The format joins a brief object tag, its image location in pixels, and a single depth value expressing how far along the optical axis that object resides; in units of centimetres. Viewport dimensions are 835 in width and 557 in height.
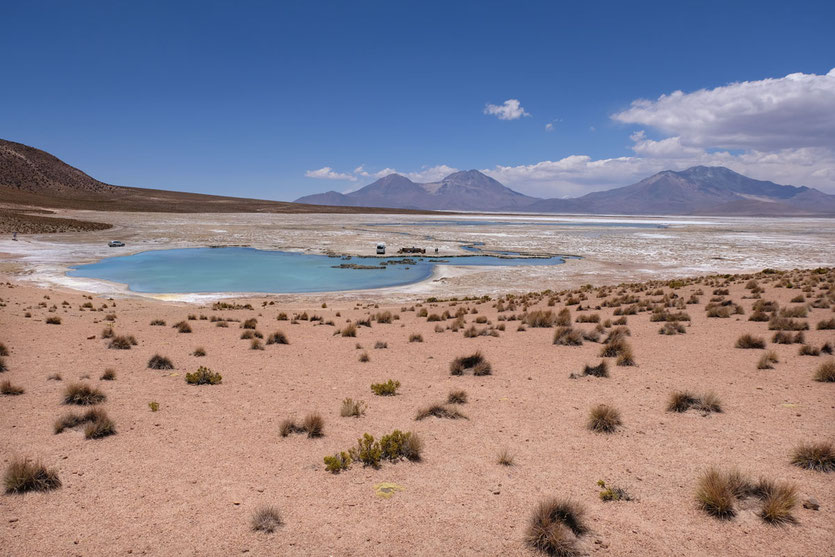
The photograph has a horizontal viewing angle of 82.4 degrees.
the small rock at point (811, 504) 468
